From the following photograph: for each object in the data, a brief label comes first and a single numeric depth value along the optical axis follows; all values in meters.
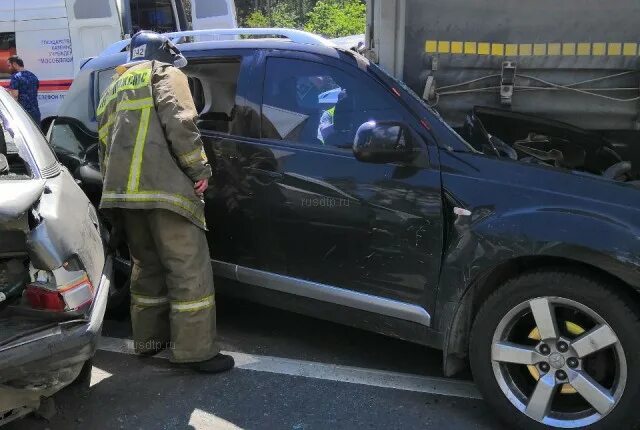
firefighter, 3.11
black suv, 2.58
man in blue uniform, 8.09
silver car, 2.31
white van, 8.89
